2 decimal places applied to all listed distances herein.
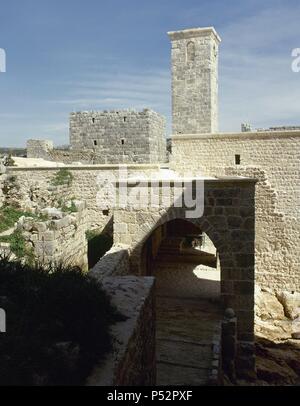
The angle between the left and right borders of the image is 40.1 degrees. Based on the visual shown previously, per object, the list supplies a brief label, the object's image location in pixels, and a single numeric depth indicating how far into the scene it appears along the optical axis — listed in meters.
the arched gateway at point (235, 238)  8.59
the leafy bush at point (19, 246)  8.48
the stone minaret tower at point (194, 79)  19.16
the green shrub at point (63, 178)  14.71
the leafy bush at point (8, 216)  10.95
